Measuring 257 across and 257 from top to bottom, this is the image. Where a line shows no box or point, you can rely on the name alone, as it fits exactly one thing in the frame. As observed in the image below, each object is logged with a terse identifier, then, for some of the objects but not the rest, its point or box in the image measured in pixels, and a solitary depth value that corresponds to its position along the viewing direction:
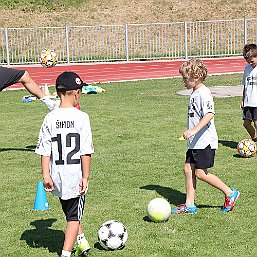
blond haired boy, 10.38
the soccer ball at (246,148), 14.55
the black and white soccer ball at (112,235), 8.93
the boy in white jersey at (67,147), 8.21
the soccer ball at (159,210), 10.06
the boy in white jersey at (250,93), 15.39
